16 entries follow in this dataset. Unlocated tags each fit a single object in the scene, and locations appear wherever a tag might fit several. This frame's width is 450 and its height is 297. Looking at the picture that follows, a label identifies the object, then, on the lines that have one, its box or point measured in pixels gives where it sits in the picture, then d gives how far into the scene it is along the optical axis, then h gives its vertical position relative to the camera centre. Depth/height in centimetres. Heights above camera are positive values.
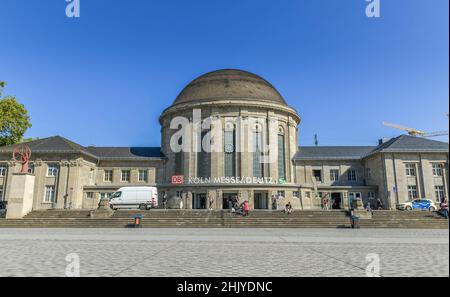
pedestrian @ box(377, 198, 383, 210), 3488 -48
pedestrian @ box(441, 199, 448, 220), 2375 -71
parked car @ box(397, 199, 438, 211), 3388 -46
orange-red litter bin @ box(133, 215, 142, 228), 2256 -149
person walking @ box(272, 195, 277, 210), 3644 -33
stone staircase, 2342 -154
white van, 3183 +18
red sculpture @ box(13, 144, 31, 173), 2698 +338
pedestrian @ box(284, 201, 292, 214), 2658 -80
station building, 3853 +476
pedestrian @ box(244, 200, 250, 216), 2598 -70
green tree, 3938 +1060
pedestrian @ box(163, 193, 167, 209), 3900 -10
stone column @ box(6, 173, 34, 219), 2595 +31
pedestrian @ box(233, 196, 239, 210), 3612 +21
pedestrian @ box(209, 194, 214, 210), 3681 -3
